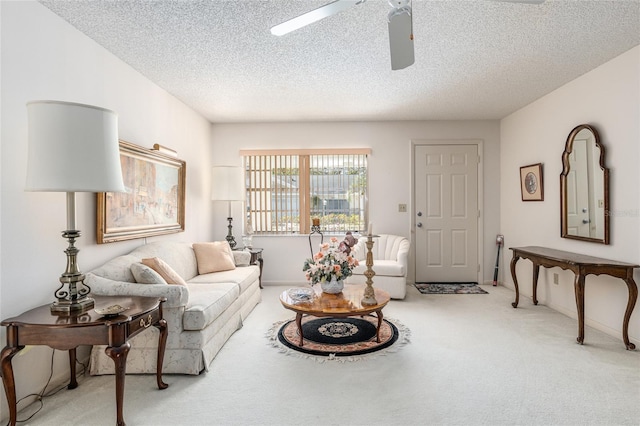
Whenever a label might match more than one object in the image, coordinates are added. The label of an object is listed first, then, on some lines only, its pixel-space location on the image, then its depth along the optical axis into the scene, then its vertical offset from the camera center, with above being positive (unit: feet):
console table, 8.59 -1.61
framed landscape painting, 8.82 +0.50
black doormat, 14.74 -3.50
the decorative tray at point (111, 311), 5.72 -1.66
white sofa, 7.38 -2.62
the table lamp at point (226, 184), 14.84 +1.40
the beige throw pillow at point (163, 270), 8.57 -1.43
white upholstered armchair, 13.46 -2.45
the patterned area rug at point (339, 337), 8.66 -3.60
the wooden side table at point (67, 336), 5.49 -2.02
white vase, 9.87 -2.17
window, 16.47 +1.24
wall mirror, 9.90 +0.76
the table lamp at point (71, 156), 5.60 +1.05
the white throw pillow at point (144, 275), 7.97 -1.44
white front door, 16.22 +0.04
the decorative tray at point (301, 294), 9.44 -2.40
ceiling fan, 5.50 +3.39
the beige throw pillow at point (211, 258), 11.93 -1.60
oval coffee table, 8.45 -2.45
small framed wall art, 12.96 +1.22
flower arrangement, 9.71 -1.53
